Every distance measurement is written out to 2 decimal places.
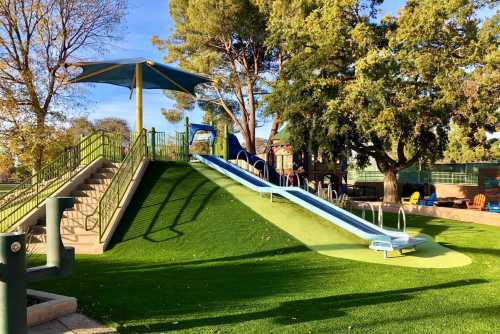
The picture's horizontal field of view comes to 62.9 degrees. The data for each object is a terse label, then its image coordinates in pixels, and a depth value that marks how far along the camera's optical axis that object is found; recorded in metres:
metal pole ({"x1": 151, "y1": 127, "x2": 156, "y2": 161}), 15.42
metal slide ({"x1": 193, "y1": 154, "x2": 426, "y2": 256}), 9.39
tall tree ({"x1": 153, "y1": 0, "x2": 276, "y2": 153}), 25.97
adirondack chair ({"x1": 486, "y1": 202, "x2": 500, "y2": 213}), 16.89
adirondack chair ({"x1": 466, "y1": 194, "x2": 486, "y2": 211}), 18.67
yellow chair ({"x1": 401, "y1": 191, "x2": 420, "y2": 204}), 20.77
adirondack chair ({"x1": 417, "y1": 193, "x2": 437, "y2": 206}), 20.86
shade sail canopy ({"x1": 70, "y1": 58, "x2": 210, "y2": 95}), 14.79
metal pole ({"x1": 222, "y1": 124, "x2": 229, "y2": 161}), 18.55
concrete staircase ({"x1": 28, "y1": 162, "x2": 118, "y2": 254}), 9.52
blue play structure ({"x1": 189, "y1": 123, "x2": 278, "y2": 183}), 19.10
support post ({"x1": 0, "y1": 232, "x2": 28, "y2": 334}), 3.05
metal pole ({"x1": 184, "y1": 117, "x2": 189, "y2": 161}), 16.98
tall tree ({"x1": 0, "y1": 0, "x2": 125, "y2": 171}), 14.83
